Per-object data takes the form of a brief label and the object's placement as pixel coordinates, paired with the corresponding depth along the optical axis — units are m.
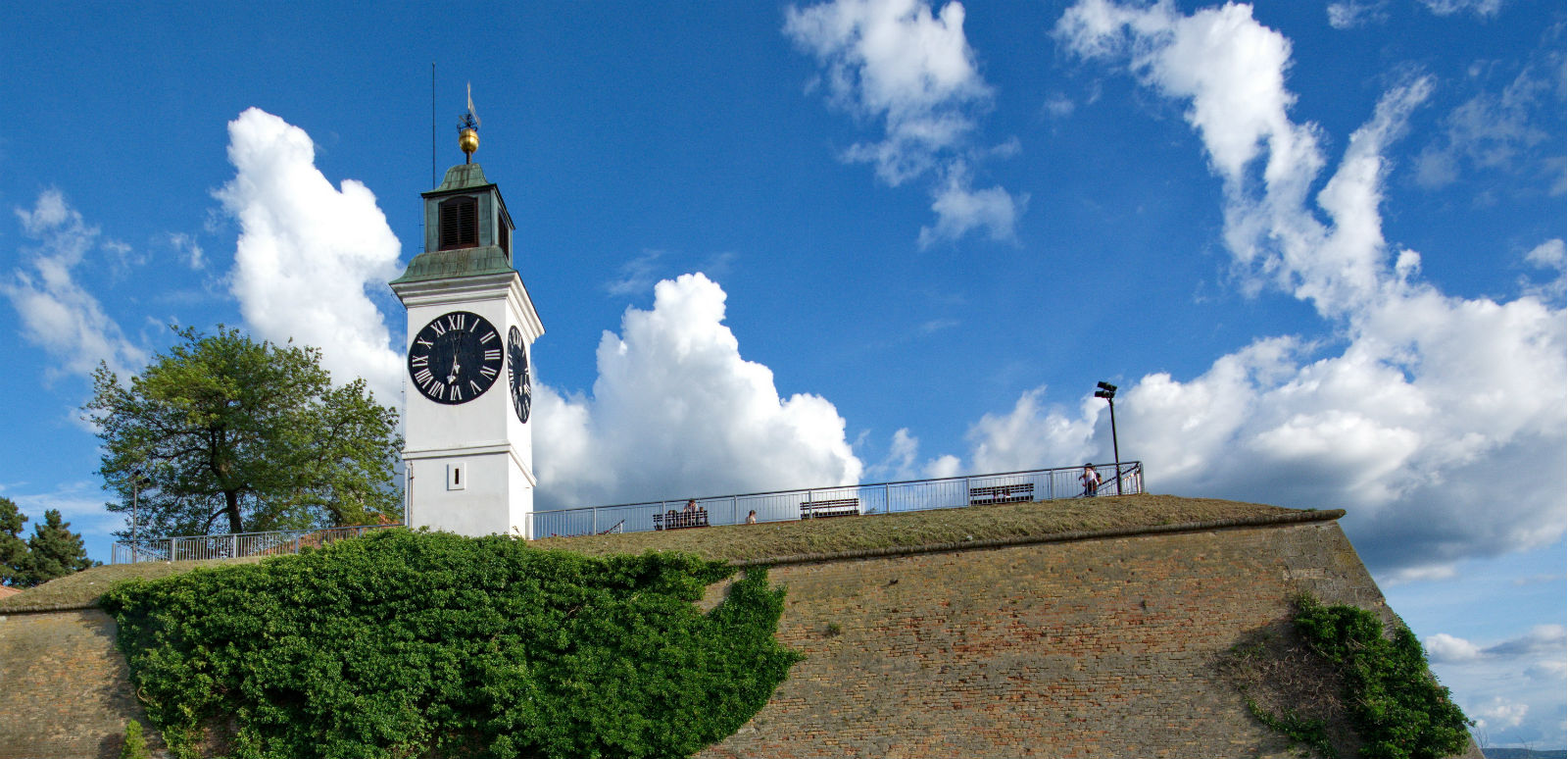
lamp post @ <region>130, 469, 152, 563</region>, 29.26
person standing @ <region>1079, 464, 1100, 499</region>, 23.89
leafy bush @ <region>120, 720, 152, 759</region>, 19.89
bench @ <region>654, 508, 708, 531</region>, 24.31
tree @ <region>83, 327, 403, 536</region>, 30.98
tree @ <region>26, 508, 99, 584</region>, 41.12
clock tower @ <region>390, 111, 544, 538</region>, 24.41
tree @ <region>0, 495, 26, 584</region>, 40.00
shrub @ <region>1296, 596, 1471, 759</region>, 17.41
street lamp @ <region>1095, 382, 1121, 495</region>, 24.89
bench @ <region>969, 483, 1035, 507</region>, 23.84
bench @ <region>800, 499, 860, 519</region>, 23.80
